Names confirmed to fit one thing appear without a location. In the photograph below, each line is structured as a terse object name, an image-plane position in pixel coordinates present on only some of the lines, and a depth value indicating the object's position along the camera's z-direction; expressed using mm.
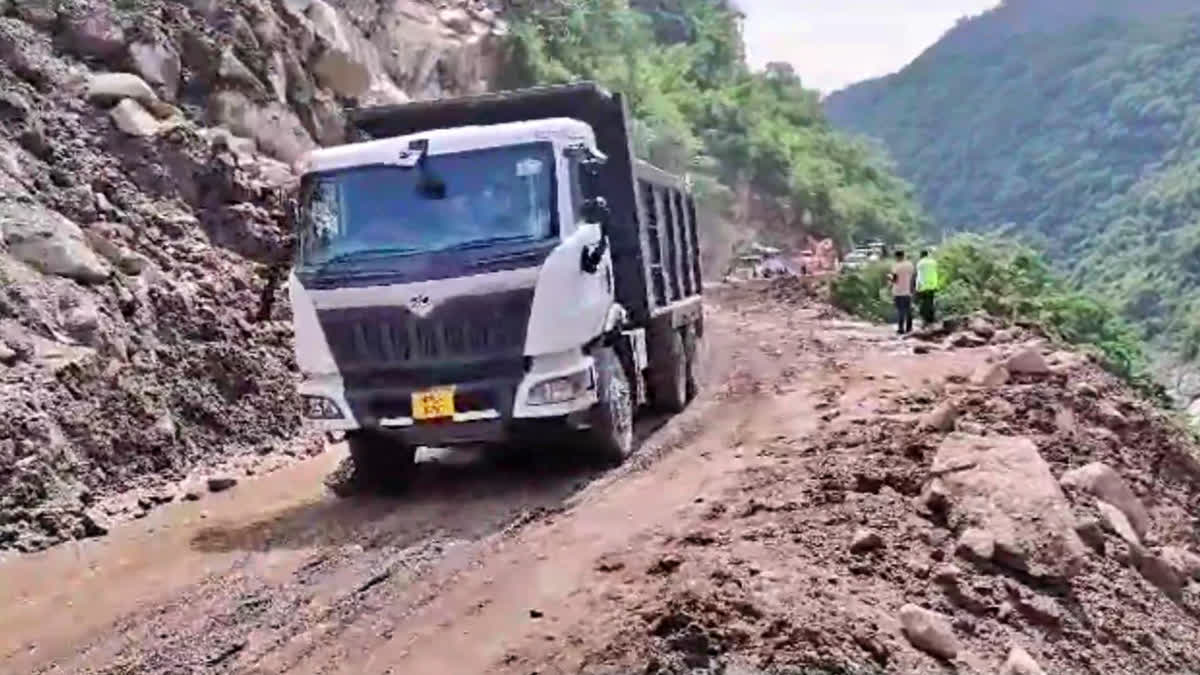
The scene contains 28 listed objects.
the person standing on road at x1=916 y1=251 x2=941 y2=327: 21547
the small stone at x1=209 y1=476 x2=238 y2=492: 12219
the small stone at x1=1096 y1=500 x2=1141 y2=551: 8875
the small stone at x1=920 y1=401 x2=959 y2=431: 10688
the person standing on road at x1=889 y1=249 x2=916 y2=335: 20906
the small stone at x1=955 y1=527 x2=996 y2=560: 7934
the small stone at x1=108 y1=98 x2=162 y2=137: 16328
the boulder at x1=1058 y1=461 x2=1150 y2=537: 9203
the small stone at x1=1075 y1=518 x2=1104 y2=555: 8445
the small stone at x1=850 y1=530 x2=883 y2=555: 7809
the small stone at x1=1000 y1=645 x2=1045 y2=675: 6734
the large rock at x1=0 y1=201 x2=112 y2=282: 13336
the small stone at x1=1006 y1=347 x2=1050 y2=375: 13375
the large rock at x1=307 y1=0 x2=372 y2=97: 23141
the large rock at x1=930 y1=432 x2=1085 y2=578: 7961
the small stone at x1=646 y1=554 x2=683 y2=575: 7449
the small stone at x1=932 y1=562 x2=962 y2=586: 7559
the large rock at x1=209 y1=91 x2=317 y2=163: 19219
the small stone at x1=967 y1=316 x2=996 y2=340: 18364
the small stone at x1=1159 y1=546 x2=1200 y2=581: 9289
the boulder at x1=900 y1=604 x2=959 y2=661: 6680
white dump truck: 10070
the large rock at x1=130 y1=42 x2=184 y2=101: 17938
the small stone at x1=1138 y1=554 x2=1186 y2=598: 8875
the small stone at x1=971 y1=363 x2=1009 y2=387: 12859
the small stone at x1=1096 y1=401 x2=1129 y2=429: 12117
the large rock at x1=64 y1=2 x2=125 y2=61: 17281
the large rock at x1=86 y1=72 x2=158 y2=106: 16500
